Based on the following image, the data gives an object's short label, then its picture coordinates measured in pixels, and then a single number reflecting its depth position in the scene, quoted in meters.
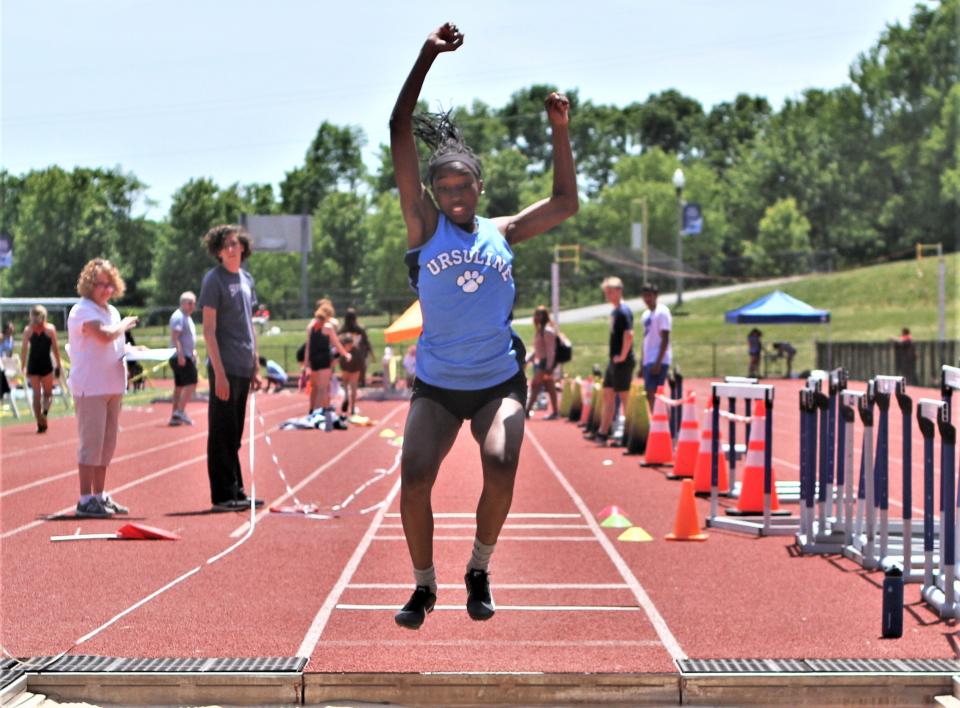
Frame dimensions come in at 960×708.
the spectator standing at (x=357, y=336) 25.39
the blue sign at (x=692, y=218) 71.00
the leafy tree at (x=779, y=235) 81.94
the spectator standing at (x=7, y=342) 32.75
